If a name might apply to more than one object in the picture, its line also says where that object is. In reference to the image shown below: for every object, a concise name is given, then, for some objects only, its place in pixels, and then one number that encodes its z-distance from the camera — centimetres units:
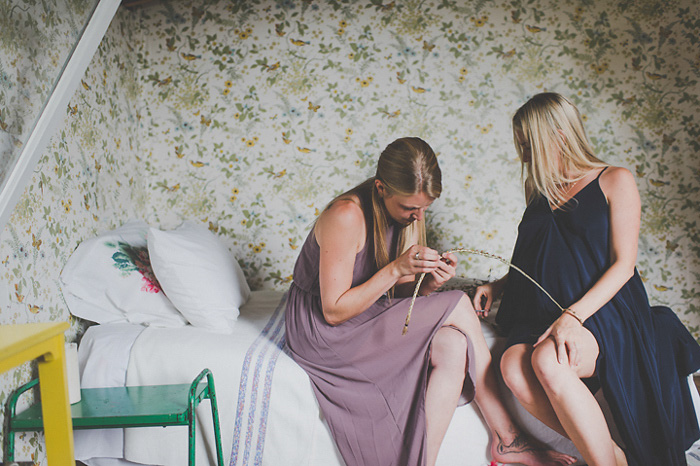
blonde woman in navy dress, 143
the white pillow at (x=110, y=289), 184
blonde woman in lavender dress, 152
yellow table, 99
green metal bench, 138
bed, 158
